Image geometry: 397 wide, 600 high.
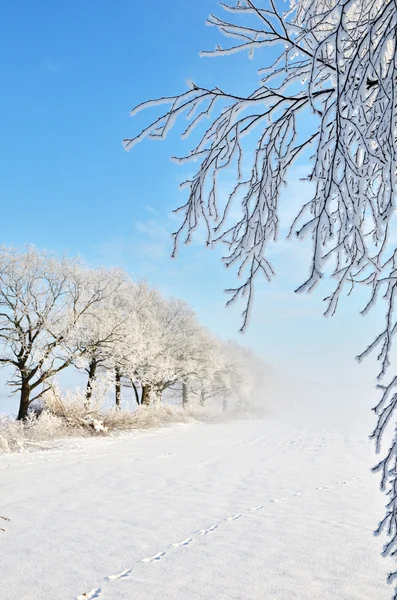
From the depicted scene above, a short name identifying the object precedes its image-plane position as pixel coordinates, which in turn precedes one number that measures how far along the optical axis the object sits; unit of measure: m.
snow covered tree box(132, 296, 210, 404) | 23.39
